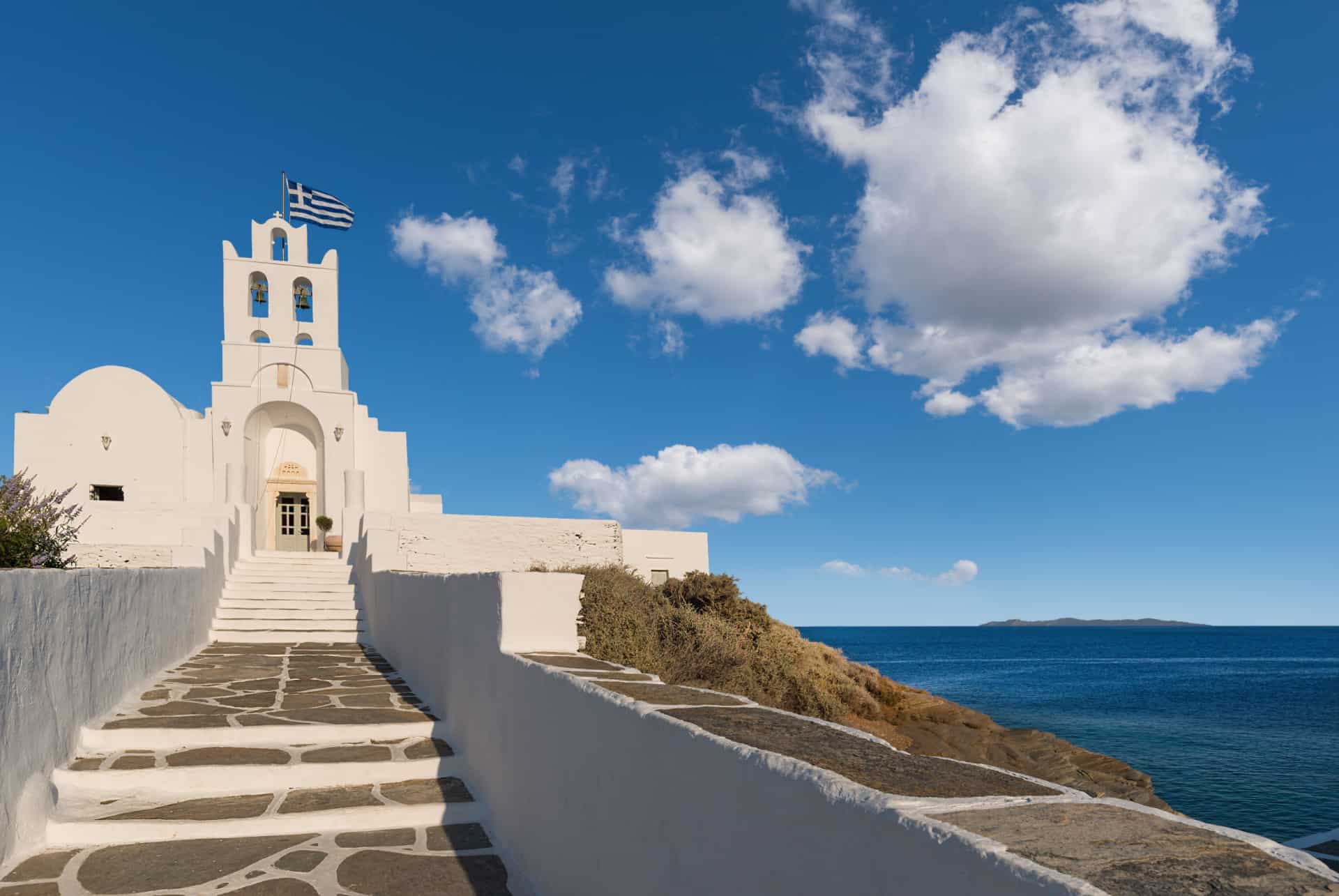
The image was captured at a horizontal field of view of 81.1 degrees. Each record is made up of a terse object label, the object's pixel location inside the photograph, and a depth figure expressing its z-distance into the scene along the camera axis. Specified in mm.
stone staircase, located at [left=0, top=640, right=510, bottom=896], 3461
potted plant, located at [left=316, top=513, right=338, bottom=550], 19016
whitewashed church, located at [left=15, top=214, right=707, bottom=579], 17672
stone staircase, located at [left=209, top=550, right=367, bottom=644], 10266
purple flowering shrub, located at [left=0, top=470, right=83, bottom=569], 5840
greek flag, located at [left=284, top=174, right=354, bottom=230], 22328
